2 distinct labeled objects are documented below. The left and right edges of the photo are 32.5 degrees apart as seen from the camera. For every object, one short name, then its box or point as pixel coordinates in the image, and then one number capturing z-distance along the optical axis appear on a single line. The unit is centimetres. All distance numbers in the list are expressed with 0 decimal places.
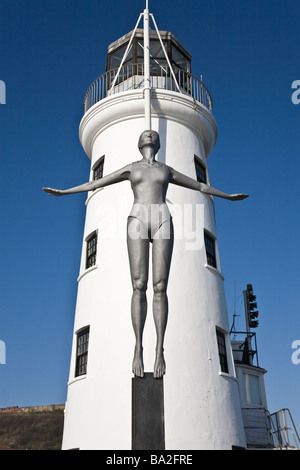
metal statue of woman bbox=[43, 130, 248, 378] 706
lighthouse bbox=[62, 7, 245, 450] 1469
